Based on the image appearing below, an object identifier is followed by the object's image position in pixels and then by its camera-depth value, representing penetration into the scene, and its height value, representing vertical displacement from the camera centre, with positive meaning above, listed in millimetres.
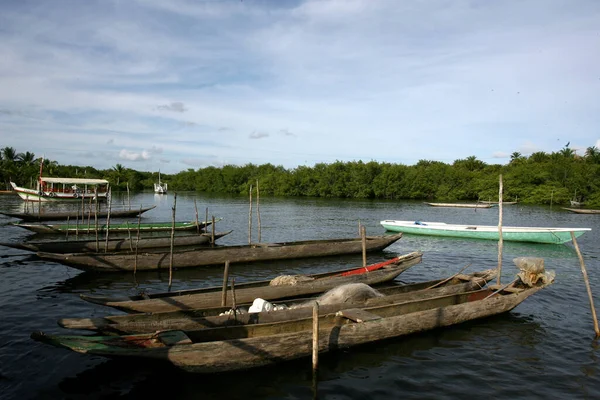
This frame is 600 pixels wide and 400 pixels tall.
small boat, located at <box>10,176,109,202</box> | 40344 -597
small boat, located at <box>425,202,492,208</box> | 52000 -1145
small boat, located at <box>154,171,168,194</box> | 81875 +129
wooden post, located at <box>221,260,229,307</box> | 8453 -2229
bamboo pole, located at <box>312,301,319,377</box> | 6652 -2485
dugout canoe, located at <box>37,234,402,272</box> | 13359 -2542
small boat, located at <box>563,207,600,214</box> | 40775 -1228
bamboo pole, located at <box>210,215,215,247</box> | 19047 -2300
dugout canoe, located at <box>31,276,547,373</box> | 6203 -2667
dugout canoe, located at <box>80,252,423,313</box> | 8648 -2590
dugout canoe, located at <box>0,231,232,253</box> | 15491 -2477
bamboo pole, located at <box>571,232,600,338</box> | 9016 -2700
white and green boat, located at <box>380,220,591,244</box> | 21797 -2098
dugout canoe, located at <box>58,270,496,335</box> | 7023 -2580
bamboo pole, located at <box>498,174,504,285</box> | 10704 -1116
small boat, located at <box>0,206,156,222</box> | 26838 -2076
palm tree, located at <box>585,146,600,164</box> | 65312 +7943
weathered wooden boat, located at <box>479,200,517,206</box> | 57006 -768
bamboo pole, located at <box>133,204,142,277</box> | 13992 -2751
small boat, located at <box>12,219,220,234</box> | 21766 -2296
